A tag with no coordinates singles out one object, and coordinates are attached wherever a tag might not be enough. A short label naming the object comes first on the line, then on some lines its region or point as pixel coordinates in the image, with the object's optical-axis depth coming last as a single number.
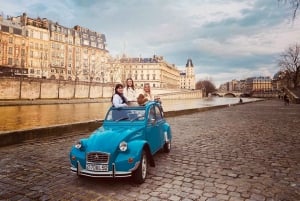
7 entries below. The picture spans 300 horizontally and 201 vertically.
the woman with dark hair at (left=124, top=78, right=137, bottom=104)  8.62
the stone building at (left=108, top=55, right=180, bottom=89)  136.50
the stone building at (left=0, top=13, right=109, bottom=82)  71.69
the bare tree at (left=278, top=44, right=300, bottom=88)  72.25
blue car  5.18
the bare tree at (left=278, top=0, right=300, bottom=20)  8.10
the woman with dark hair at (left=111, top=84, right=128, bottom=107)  7.24
